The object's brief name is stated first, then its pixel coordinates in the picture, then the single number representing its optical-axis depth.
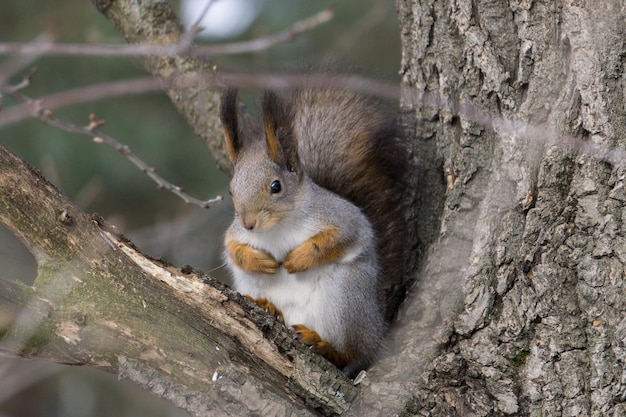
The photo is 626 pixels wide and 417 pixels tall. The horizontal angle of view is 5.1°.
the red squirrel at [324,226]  4.87
